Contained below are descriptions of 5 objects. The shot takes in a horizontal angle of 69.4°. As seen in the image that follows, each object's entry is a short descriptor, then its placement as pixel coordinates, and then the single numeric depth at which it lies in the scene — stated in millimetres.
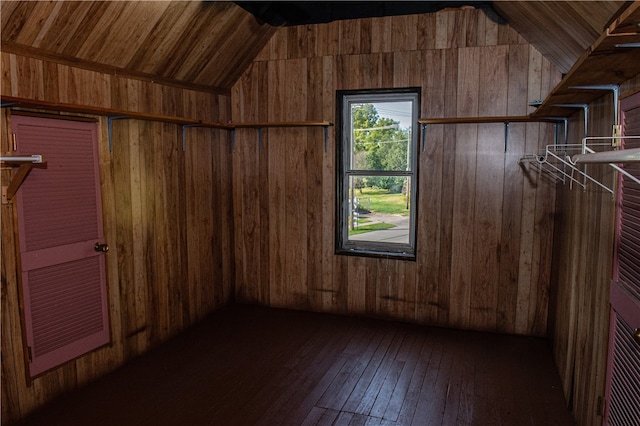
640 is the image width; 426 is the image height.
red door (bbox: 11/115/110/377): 2656
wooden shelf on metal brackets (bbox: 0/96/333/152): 2485
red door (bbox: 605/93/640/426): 1741
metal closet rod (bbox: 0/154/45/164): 2254
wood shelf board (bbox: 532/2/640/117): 1251
